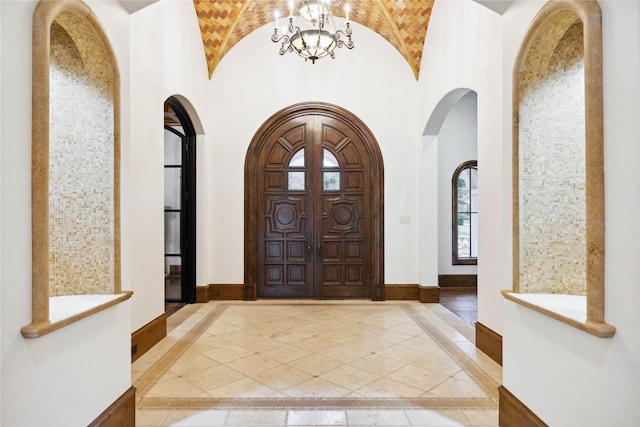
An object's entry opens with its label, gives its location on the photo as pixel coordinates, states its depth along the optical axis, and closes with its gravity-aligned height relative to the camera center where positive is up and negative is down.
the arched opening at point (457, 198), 6.86 +0.30
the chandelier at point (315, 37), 3.78 +1.84
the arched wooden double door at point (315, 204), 5.79 +0.16
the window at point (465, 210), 6.91 +0.08
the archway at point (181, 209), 5.58 +0.10
